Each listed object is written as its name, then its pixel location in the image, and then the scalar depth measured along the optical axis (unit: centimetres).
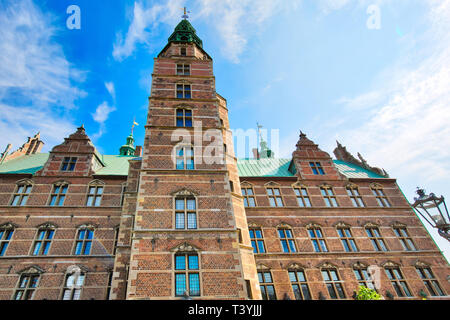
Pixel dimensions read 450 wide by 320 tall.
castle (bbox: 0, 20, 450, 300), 1162
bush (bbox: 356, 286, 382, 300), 1205
